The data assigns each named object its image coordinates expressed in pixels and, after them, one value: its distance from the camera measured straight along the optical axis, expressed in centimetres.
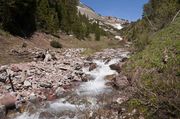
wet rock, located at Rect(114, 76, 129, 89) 798
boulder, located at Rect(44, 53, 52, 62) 1274
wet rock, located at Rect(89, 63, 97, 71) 1167
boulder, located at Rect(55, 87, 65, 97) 839
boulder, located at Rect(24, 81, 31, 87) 876
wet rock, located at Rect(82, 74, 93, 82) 1012
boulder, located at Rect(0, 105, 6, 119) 673
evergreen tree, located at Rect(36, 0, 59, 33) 2036
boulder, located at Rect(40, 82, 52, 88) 891
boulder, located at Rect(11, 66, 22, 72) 988
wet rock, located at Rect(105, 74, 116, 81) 1002
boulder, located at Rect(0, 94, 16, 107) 723
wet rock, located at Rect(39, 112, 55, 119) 665
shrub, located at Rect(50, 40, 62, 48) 1767
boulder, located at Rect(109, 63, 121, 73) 1069
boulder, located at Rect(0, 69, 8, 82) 908
